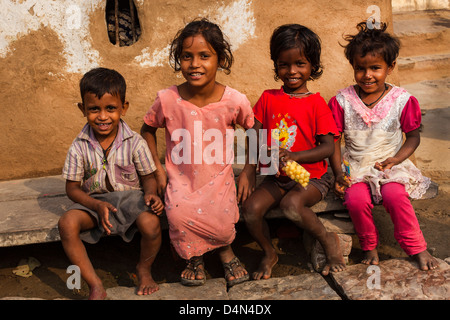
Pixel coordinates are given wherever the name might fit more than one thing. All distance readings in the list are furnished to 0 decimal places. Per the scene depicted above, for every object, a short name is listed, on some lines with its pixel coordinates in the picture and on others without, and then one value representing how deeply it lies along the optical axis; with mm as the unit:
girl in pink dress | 2559
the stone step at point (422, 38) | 8523
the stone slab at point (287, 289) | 2471
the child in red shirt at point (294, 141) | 2693
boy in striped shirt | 2449
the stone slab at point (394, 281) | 2385
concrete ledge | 2652
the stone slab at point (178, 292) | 2480
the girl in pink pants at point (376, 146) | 2633
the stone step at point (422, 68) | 7707
